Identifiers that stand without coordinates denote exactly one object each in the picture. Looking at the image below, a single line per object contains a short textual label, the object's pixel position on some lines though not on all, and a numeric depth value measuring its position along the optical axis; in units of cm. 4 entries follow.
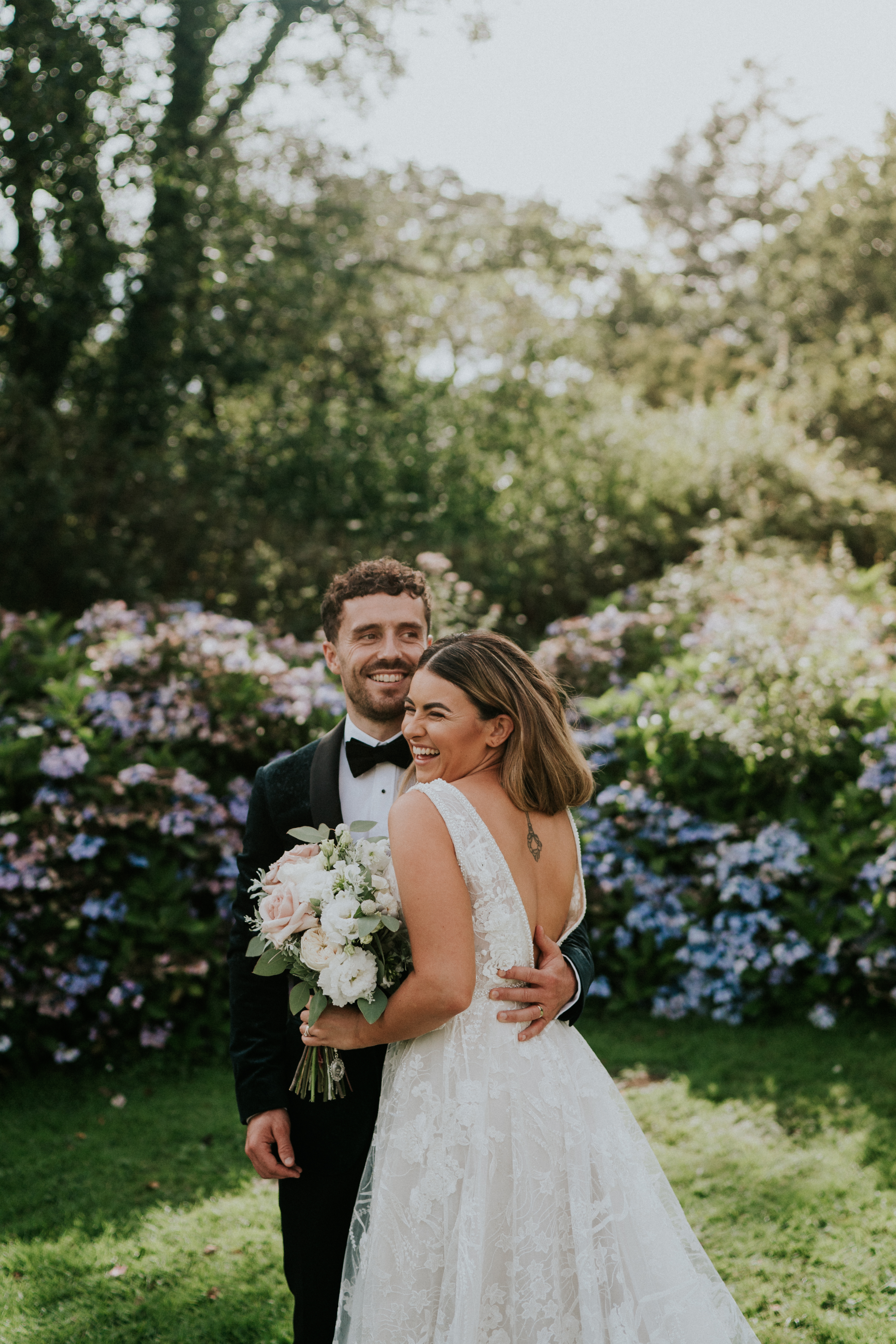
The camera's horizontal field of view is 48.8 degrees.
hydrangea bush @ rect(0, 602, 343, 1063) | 494
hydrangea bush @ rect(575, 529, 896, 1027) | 509
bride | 194
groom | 225
